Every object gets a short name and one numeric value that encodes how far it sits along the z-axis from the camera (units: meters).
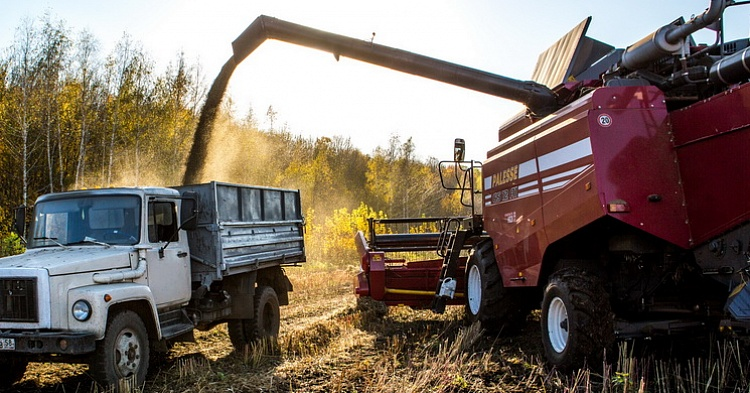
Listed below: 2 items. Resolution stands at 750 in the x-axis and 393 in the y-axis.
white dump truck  5.50
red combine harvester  4.93
